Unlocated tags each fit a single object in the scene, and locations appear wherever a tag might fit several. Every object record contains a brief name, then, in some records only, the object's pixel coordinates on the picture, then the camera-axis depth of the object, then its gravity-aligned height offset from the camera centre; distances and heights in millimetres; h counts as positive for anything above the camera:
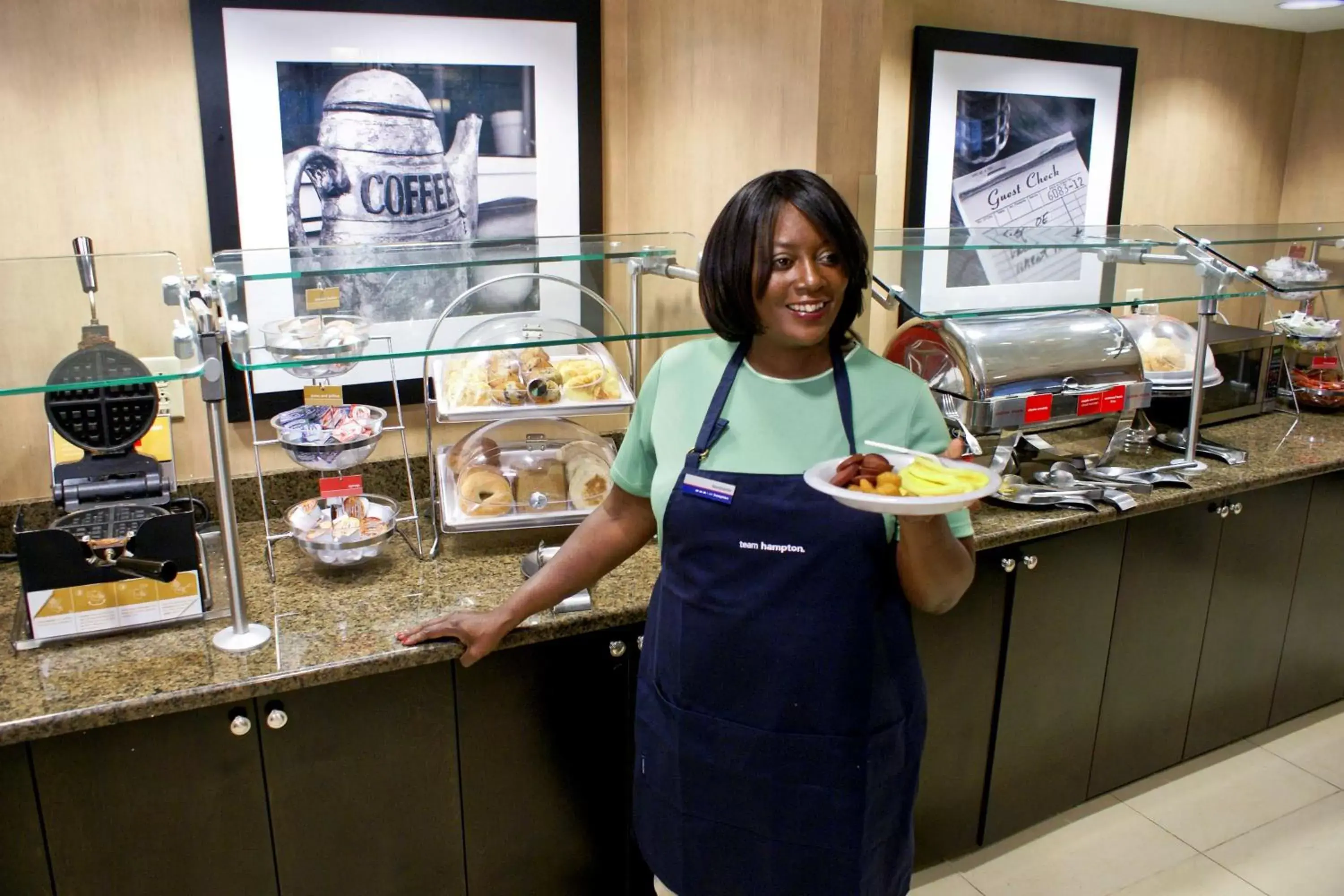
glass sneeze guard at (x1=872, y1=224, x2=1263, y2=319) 2318 -111
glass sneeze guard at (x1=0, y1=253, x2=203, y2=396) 1446 -149
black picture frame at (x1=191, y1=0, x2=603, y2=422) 2031 +243
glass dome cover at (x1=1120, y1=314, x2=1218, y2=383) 2871 -336
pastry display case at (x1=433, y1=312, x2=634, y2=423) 1926 -313
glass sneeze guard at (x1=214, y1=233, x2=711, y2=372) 1726 -113
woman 1417 -492
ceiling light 3311 +724
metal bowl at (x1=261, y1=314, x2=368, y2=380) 1604 -188
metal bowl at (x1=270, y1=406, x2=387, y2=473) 1845 -413
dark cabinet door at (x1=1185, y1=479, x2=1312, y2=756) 2676 -1025
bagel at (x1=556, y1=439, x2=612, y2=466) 2186 -484
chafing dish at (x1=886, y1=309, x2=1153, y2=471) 2324 -331
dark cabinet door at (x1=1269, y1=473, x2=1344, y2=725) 2834 -1111
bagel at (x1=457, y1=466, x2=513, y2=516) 2068 -543
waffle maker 1541 -472
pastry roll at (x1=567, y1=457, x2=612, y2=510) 2117 -533
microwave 3074 -449
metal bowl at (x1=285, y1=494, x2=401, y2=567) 1916 -587
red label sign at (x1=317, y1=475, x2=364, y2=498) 1910 -487
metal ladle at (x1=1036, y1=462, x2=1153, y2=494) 2465 -607
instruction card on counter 1651 -625
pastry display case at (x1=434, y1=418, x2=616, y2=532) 2070 -523
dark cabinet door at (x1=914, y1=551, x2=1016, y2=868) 2227 -1070
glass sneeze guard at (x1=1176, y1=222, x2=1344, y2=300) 2842 -74
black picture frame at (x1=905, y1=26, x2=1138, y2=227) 3297 +570
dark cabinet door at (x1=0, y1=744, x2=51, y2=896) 1517 -908
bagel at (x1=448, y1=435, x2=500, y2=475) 2150 -483
